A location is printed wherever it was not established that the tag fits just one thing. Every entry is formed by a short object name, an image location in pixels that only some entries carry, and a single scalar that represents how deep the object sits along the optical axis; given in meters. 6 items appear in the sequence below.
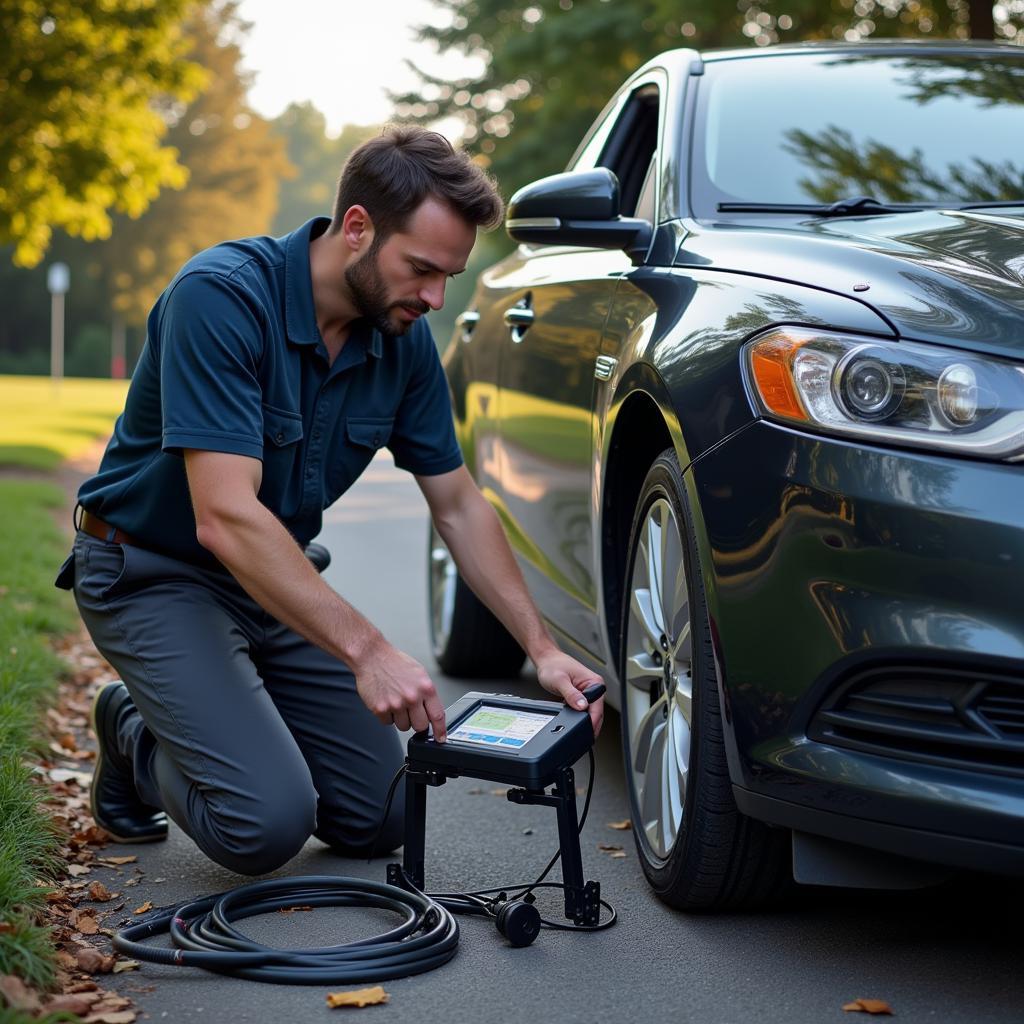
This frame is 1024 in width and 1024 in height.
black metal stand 3.03
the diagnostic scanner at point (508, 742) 2.99
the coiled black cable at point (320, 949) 2.85
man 3.22
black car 2.49
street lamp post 27.40
